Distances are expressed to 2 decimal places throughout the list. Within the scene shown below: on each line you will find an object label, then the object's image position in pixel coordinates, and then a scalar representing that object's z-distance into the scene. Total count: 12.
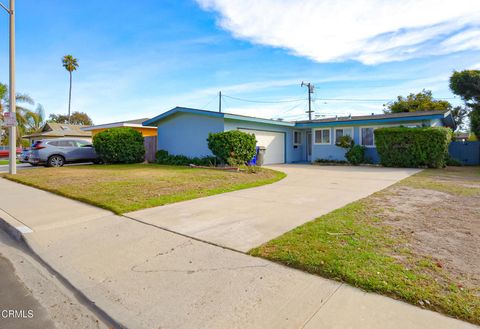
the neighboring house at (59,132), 31.33
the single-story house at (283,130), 14.90
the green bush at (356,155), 15.80
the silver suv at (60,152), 14.69
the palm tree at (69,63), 39.66
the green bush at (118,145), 15.77
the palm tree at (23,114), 23.94
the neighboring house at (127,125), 20.78
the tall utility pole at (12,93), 10.94
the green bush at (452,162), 15.50
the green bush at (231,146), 12.53
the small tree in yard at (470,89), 17.70
